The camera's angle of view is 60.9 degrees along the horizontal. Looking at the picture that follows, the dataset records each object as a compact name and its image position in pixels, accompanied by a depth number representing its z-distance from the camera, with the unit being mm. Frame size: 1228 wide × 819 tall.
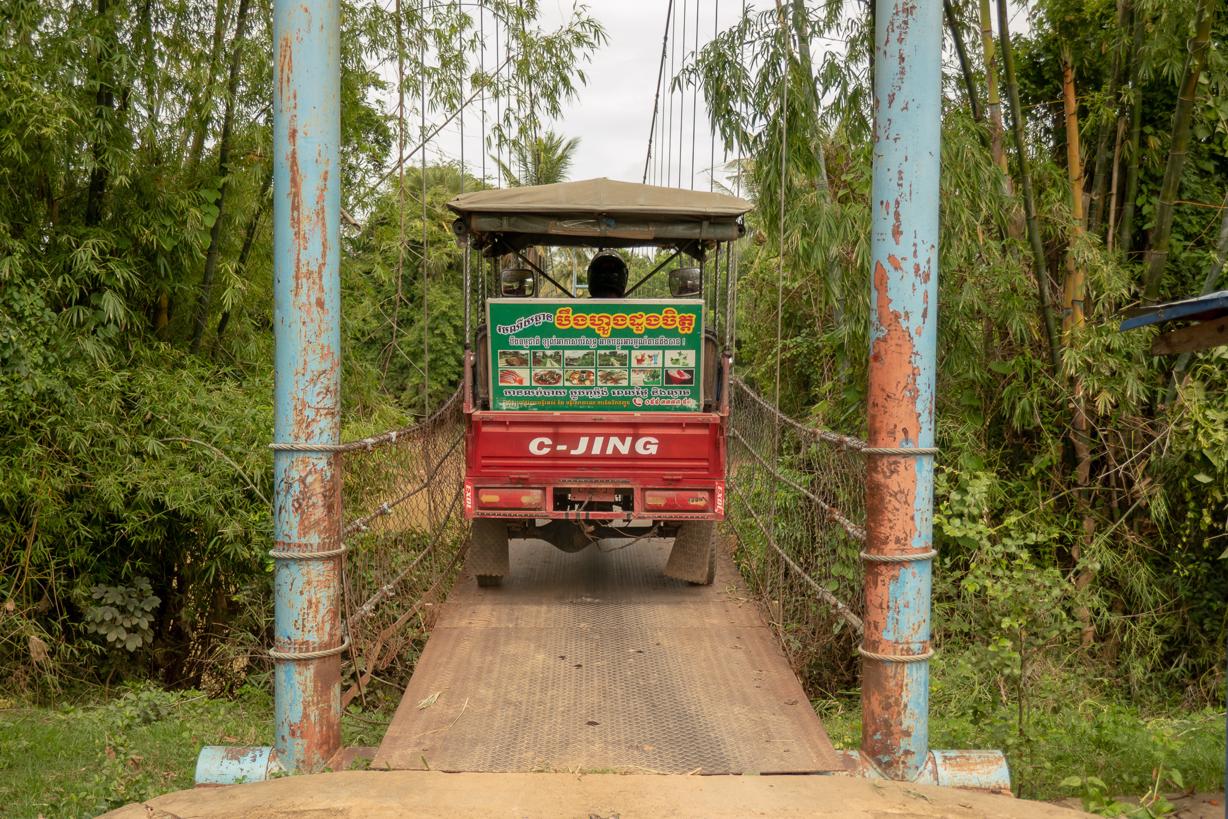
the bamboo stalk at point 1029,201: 5316
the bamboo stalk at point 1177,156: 5184
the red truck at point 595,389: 5191
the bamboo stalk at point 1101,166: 6102
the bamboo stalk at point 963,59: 5546
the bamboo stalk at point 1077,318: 5906
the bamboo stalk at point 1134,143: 5785
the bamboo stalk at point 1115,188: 6238
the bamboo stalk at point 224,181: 5781
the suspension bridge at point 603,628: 2822
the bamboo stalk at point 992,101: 5684
